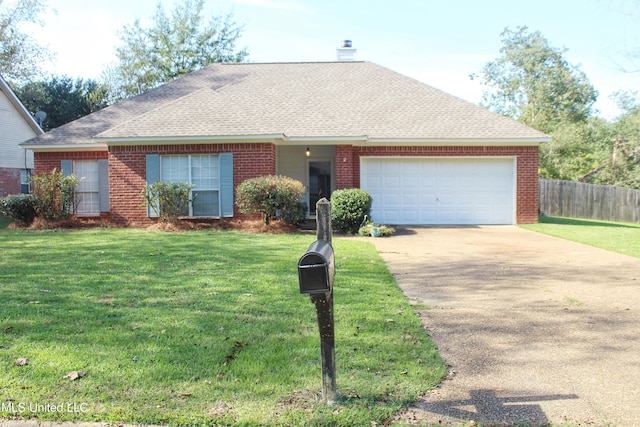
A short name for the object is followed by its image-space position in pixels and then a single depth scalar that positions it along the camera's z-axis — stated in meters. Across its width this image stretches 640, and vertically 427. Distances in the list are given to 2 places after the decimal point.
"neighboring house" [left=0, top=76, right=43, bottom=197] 23.38
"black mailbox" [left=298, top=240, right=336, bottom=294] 3.03
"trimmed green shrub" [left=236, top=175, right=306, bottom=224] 13.48
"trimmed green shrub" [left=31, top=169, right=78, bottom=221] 14.34
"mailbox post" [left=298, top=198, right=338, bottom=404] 3.04
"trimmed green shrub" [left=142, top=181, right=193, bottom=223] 14.05
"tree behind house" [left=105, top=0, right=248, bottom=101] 31.48
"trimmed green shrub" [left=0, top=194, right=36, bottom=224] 14.73
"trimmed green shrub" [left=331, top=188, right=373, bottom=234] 13.98
